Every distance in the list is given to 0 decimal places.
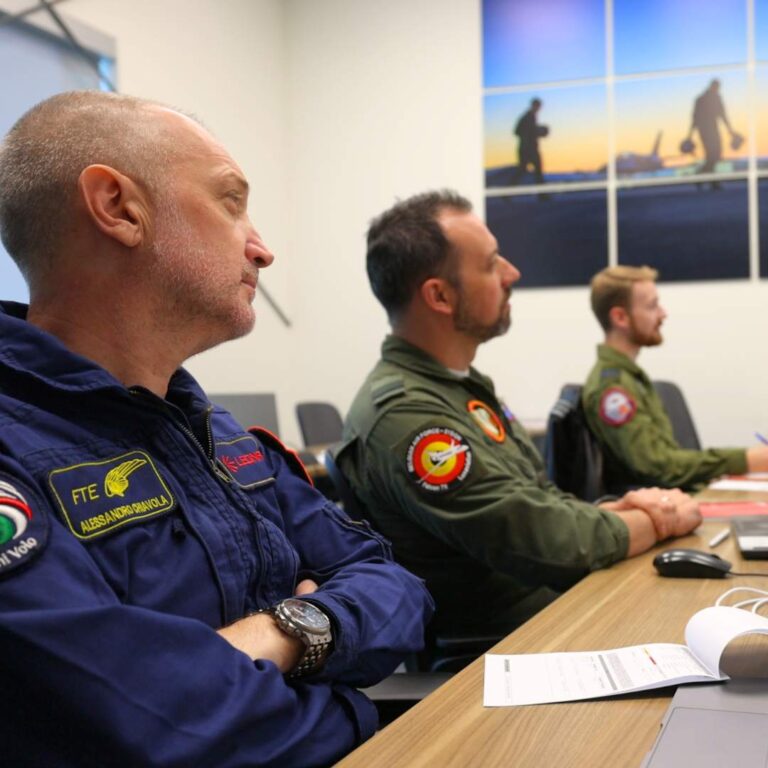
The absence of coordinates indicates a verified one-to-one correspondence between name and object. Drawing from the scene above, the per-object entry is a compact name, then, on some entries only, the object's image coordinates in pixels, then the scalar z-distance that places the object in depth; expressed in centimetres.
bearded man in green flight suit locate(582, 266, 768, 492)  299
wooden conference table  76
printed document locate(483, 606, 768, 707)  89
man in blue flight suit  79
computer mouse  139
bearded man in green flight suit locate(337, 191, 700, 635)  162
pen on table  166
